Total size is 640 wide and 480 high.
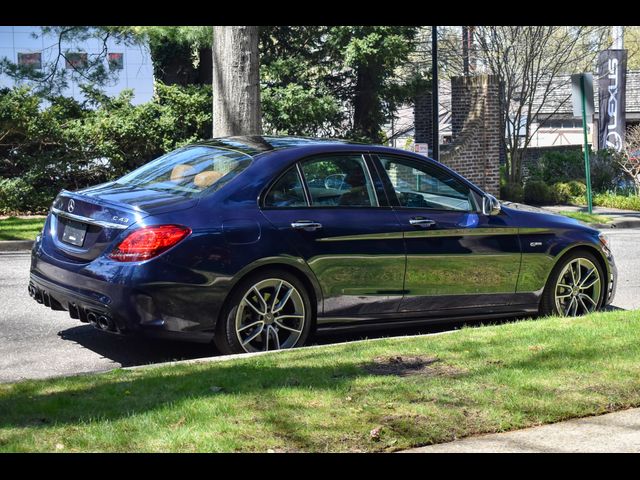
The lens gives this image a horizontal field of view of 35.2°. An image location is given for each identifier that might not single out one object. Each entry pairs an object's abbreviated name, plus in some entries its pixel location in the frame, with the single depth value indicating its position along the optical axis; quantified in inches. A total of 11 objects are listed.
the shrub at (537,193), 1141.7
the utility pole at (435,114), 990.4
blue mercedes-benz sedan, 269.0
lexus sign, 1338.6
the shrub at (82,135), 828.6
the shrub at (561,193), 1145.4
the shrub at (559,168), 1210.0
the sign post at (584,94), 911.0
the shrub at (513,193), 1137.4
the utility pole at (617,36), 1560.0
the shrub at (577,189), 1160.8
